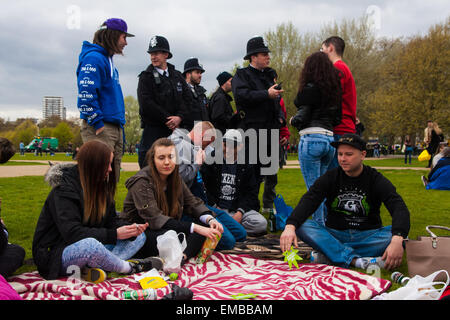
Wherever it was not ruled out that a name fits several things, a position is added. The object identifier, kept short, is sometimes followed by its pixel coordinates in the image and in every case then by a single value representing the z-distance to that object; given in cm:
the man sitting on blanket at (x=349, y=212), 353
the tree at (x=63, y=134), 6675
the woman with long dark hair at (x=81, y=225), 297
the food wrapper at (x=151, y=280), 290
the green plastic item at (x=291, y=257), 342
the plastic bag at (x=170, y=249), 337
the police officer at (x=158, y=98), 525
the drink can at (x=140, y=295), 267
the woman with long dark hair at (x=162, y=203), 363
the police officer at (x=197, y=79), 728
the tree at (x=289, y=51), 2966
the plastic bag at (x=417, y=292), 243
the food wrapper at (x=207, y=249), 368
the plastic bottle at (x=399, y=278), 297
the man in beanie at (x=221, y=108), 666
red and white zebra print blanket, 276
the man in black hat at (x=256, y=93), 519
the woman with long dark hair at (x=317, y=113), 437
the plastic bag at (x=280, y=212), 516
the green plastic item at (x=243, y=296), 269
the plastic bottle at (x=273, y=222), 510
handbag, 301
